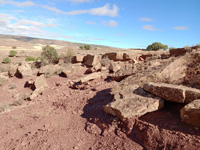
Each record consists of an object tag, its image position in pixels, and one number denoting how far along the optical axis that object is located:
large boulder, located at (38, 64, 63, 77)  10.85
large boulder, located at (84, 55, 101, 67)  11.65
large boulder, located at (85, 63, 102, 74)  10.06
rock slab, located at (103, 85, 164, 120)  3.75
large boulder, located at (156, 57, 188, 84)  4.75
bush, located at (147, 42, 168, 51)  29.64
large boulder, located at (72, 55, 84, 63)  12.99
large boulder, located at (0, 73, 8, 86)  9.82
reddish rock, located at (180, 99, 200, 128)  2.98
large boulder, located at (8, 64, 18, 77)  11.09
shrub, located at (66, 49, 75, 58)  14.03
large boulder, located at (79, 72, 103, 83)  7.96
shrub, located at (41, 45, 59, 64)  14.01
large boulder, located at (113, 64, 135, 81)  6.95
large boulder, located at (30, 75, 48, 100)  7.94
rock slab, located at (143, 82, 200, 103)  3.43
